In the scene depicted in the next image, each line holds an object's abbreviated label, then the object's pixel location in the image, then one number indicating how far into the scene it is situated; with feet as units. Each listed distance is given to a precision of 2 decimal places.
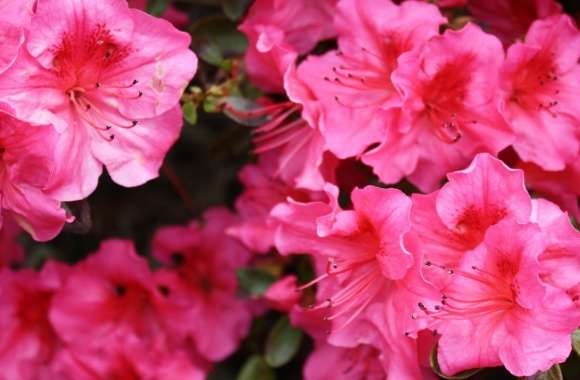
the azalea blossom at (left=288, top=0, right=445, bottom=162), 1.75
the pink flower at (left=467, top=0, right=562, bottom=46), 1.92
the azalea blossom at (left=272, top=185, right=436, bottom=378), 1.67
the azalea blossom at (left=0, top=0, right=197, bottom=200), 1.66
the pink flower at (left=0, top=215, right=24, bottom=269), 2.01
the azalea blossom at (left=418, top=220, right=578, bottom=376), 1.59
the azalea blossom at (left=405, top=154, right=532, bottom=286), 1.64
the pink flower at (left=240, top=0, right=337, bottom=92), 1.83
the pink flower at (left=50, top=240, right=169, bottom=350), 1.94
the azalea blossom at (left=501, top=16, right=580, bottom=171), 1.78
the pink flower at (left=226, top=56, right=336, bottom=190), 1.77
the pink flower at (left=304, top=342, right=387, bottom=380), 1.84
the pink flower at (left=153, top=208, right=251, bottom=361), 1.99
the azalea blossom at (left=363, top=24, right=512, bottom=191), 1.73
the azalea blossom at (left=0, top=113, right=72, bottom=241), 1.66
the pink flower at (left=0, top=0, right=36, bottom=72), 1.63
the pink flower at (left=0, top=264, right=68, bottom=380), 1.94
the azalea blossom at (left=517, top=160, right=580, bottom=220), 1.81
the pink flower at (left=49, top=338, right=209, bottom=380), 1.91
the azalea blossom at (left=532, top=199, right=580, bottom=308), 1.62
